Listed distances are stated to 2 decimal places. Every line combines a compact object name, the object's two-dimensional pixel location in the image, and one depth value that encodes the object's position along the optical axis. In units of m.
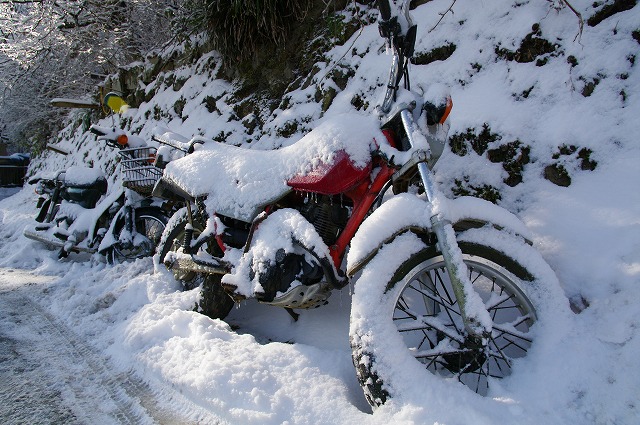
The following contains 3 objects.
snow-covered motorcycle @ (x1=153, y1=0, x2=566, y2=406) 1.79
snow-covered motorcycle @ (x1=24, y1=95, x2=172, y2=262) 3.86
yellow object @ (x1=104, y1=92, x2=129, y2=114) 4.22
